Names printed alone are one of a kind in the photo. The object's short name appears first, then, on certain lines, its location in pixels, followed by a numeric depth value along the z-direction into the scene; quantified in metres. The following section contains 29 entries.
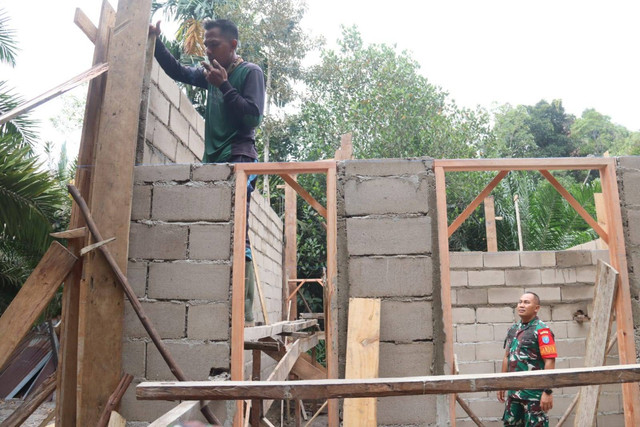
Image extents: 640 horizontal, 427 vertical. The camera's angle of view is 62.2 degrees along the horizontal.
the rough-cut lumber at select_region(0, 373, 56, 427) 3.44
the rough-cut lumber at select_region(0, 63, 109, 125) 2.82
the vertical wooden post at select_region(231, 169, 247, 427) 3.38
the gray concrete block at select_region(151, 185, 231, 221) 3.60
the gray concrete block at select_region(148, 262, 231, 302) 3.49
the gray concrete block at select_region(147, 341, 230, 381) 3.40
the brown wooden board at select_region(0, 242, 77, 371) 3.12
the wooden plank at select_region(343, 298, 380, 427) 3.21
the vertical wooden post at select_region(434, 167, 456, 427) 3.39
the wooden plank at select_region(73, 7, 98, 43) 3.62
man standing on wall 3.87
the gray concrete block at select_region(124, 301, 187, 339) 3.47
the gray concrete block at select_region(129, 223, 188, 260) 3.57
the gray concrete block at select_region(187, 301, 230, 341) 3.44
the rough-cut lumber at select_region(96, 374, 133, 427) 3.21
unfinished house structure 3.32
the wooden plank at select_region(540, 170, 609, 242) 3.83
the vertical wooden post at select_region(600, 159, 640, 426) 3.43
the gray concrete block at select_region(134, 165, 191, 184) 3.66
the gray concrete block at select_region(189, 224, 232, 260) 3.54
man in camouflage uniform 4.30
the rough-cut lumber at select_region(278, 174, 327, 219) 3.72
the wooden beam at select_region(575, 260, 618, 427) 3.74
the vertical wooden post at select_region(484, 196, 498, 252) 9.38
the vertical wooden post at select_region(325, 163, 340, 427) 3.34
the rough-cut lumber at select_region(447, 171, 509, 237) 4.01
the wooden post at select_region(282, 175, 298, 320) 9.27
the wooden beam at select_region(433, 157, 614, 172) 3.62
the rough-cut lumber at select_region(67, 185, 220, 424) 3.22
